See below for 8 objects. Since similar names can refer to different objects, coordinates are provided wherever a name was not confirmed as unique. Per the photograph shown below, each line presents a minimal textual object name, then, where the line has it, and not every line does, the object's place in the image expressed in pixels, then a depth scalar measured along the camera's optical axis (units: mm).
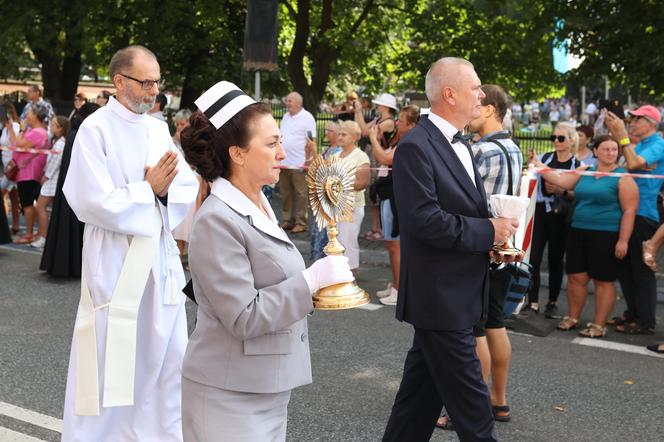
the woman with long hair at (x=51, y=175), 11477
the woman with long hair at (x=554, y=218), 8273
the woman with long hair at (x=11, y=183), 12680
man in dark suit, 3852
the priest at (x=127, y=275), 4336
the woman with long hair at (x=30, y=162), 11875
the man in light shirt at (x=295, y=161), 13195
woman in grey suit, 2807
